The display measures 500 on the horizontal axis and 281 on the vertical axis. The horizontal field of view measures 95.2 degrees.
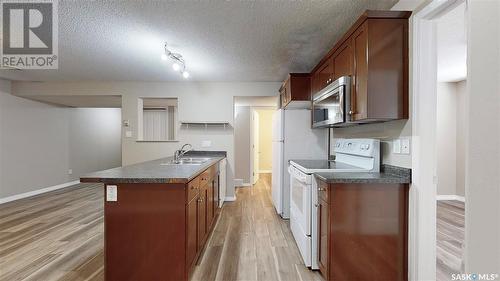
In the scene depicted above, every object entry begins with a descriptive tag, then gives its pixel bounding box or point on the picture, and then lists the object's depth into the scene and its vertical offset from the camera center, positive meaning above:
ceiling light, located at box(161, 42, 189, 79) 2.75 +1.06
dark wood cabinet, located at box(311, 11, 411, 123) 1.71 +0.57
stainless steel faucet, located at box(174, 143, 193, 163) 2.91 -0.22
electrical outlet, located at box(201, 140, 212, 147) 4.46 -0.08
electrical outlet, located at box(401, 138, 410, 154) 1.74 -0.04
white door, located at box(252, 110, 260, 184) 6.04 -0.24
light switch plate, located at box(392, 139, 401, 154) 1.85 -0.05
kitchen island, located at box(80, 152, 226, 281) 1.71 -0.68
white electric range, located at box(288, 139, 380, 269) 2.04 -0.41
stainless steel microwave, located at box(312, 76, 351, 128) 1.99 +0.37
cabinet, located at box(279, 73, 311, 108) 3.21 +0.71
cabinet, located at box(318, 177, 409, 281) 1.71 -0.69
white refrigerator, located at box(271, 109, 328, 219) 3.45 -0.04
